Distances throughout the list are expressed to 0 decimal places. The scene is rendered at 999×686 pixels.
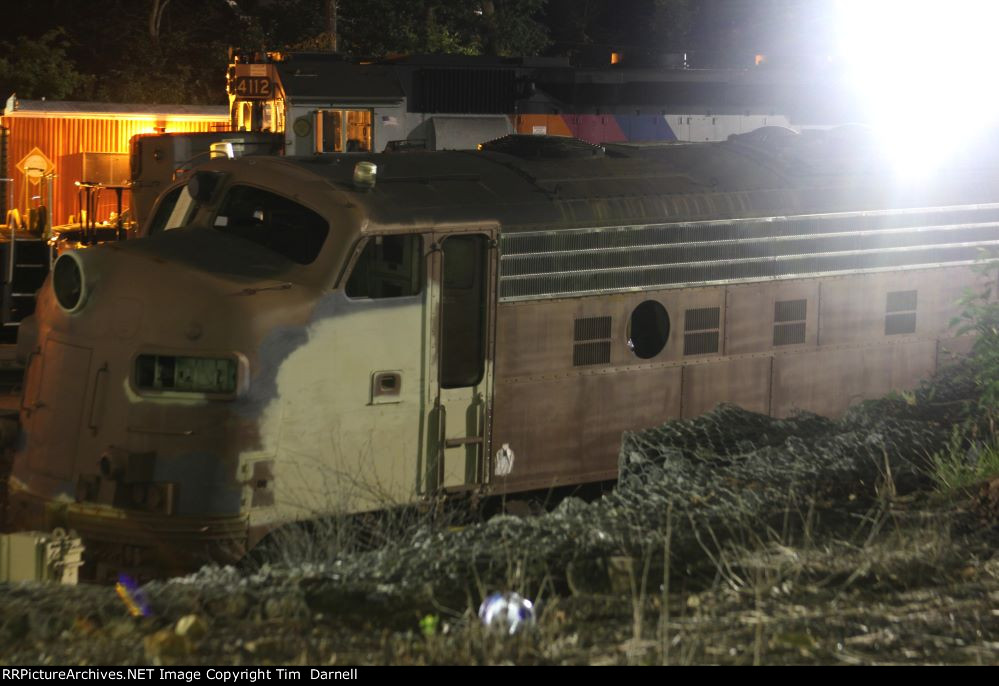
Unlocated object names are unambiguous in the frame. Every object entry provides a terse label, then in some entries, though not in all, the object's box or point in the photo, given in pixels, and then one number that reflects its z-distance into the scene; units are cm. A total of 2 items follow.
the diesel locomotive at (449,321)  1706
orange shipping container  5112
